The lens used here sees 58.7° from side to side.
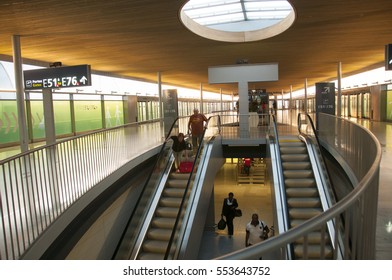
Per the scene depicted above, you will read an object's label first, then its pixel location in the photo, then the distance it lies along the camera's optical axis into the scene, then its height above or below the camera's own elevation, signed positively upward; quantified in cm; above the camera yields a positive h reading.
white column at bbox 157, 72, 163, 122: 1978 +125
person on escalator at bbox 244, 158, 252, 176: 2579 -440
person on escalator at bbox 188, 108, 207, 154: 1212 -60
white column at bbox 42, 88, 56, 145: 927 -11
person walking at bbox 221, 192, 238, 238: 1273 -373
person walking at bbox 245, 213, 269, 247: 959 -348
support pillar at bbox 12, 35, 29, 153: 879 +58
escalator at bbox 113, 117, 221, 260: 873 -289
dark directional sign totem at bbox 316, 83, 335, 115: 1516 +22
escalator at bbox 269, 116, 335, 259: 745 -220
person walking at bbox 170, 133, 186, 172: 1116 -122
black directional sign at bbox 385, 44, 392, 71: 844 +107
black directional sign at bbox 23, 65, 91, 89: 880 +93
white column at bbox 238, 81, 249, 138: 1427 -28
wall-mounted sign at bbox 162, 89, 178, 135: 1720 +35
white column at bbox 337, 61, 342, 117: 1806 +55
